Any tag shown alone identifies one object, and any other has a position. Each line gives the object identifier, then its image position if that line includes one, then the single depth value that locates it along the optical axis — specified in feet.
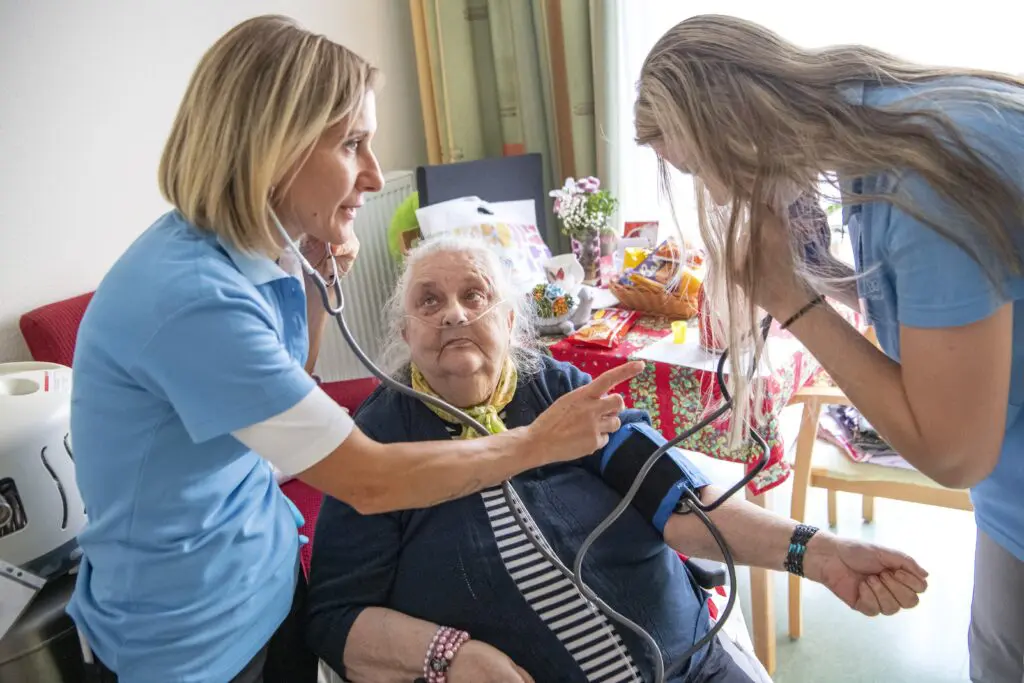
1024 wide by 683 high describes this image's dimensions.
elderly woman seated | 3.70
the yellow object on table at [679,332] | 6.33
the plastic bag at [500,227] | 8.24
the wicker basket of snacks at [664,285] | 6.80
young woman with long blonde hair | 2.62
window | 7.79
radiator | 9.89
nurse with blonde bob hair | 2.65
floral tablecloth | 5.76
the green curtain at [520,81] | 9.72
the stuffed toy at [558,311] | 6.86
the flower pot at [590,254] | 8.40
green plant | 8.34
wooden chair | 5.85
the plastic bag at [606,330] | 6.48
